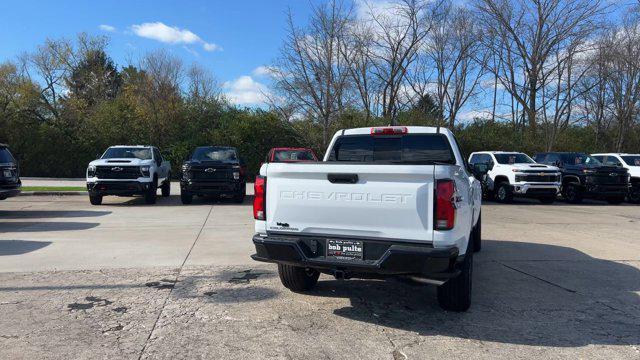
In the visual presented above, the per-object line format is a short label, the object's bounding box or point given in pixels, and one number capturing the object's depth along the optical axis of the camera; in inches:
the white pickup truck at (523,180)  658.8
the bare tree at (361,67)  967.0
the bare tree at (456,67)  1117.7
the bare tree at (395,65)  1013.8
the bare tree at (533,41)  1073.6
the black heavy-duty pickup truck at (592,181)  694.5
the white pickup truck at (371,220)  164.9
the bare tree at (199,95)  1191.2
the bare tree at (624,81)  1104.8
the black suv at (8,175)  449.7
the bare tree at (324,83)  944.3
